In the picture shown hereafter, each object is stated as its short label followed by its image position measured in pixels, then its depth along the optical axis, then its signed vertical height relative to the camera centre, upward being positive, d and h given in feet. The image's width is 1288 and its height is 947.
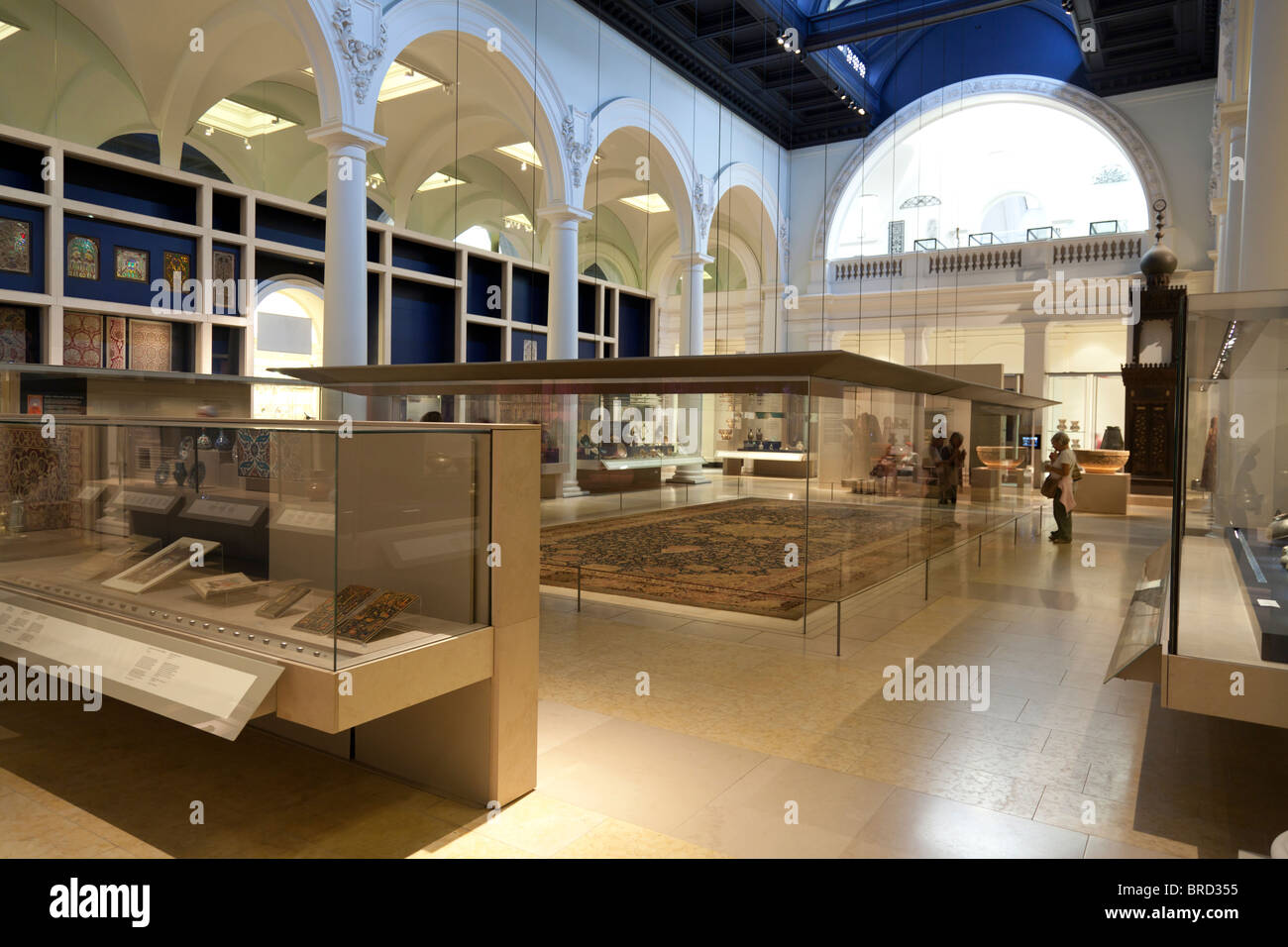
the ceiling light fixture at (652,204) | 98.47 +28.52
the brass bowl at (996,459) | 37.22 -0.61
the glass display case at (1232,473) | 10.73 -0.39
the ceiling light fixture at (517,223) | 90.02 +23.51
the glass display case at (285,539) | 9.82 -1.38
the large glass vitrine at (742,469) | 21.57 -0.88
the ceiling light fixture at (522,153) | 78.84 +27.46
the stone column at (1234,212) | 38.98 +11.29
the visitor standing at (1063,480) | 36.68 -1.53
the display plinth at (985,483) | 35.42 -1.69
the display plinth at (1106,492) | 50.24 -2.80
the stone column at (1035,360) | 74.90 +7.85
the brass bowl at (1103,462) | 52.54 -0.93
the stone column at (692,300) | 68.18 +11.58
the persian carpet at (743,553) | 21.84 -3.59
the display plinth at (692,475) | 28.04 -1.20
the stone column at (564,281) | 50.75 +9.69
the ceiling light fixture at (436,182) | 82.07 +25.33
